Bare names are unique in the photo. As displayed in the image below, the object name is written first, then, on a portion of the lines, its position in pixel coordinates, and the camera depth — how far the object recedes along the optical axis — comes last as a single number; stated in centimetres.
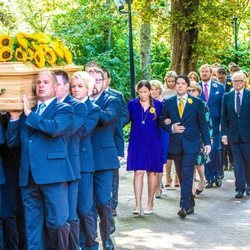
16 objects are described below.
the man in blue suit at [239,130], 1319
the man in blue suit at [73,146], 802
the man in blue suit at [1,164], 781
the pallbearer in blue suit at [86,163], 842
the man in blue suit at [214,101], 1439
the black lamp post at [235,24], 2015
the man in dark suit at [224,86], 1563
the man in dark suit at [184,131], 1127
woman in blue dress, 1144
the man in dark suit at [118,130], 1007
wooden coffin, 766
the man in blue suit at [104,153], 899
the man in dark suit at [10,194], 826
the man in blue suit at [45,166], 768
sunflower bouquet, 777
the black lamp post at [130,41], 1671
